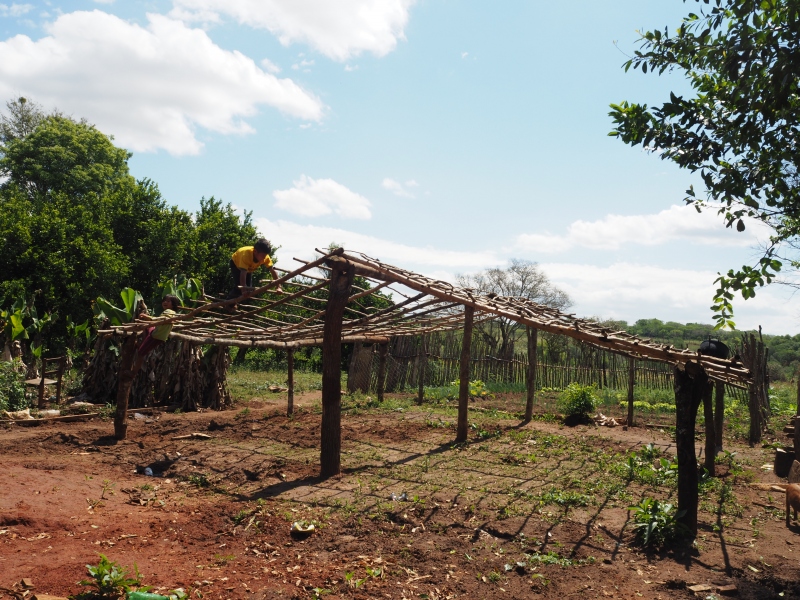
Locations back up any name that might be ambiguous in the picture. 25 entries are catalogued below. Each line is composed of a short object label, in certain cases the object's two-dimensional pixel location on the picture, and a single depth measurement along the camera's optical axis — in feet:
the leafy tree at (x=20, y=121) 95.91
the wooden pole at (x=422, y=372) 49.62
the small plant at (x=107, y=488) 22.53
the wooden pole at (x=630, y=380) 37.45
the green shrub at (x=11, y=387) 38.11
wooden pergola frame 20.34
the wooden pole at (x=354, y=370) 55.88
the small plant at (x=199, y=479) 24.94
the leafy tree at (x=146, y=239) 70.79
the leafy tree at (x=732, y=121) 13.55
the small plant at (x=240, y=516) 19.54
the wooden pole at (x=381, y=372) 48.36
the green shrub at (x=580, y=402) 40.52
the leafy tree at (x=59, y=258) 59.98
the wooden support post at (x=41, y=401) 39.63
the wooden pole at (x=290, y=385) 42.11
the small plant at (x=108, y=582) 13.33
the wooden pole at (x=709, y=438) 23.72
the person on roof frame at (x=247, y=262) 28.22
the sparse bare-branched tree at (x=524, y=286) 101.81
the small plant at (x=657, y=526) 17.71
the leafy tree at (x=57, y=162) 82.89
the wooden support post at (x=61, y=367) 39.89
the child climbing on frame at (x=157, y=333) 30.60
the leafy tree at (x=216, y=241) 74.28
